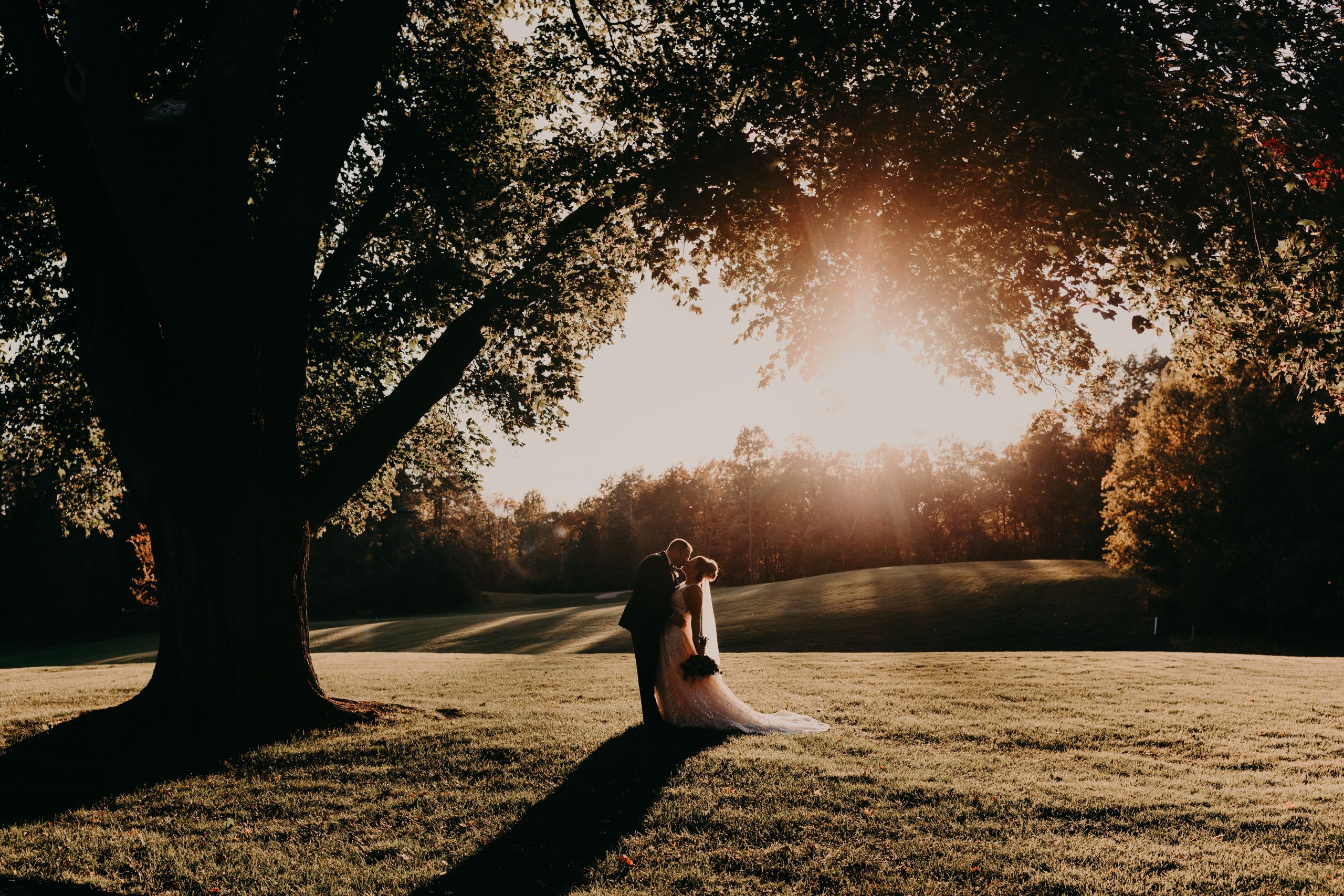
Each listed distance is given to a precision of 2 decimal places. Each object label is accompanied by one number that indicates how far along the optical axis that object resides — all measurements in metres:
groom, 8.95
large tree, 7.41
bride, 8.91
